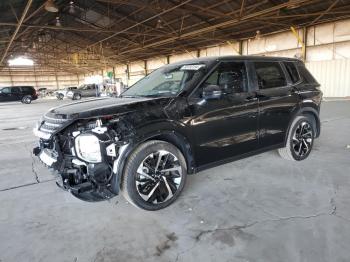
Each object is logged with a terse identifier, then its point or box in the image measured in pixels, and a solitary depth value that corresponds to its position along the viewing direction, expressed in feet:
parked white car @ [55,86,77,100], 95.77
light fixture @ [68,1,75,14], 51.96
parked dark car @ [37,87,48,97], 121.73
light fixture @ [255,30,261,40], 56.93
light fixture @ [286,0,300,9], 35.70
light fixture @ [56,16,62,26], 58.13
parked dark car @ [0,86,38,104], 80.18
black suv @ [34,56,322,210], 8.77
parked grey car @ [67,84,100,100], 89.20
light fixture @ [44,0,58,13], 36.84
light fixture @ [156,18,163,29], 54.17
